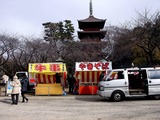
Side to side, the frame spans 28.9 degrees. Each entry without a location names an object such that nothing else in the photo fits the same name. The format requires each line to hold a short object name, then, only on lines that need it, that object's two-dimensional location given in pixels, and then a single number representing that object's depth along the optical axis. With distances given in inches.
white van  684.7
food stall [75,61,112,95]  887.1
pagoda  2103.6
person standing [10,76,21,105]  675.4
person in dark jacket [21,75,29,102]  713.0
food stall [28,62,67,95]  886.4
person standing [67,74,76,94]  942.1
